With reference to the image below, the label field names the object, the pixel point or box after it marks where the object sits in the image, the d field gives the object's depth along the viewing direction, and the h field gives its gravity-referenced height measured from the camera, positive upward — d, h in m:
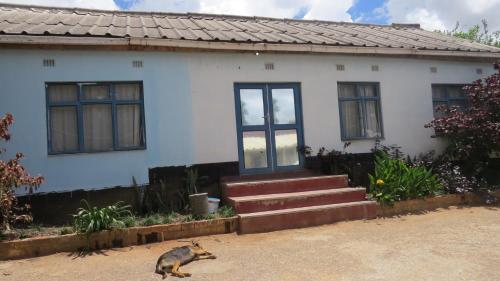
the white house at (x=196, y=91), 7.17 +1.42
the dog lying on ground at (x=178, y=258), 4.59 -1.28
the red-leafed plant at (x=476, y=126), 8.69 +0.38
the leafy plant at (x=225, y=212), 6.64 -0.98
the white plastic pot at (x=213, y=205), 6.92 -0.87
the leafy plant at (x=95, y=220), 5.82 -0.88
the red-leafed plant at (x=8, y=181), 5.65 -0.19
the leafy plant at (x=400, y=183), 7.61 -0.75
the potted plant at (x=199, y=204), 6.56 -0.79
